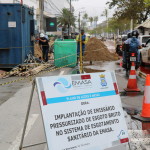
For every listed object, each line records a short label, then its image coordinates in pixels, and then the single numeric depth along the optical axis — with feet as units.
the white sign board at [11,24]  31.26
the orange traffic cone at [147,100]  14.11
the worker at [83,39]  39.98
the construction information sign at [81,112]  8.38
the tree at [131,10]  109.53
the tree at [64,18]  181.44
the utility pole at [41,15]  65.38
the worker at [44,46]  40.47
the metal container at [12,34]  31.11
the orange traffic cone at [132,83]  20.63
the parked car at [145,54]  33.02
